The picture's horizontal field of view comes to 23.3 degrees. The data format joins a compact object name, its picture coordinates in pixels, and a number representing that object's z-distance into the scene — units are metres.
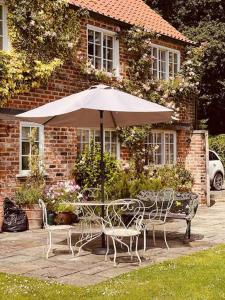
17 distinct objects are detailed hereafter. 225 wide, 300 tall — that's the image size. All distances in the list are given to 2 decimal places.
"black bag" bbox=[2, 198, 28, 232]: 11.60
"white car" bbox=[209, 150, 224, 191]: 21.53
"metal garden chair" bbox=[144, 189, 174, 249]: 9.59
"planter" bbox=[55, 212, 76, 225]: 12.28
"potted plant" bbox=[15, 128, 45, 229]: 11.98
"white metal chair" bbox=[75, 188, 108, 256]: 8.96
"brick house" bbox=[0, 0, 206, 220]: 12.62
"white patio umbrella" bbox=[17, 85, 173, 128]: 8.16
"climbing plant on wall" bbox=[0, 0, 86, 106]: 12.41
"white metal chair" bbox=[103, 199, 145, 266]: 8.09
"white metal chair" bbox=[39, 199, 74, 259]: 8.66
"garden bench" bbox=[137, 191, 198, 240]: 10.04
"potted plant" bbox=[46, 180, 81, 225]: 12.37
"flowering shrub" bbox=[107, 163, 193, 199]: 13.04
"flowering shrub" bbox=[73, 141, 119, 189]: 13.97
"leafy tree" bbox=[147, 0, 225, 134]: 25.72
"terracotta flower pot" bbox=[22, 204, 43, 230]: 11.96
